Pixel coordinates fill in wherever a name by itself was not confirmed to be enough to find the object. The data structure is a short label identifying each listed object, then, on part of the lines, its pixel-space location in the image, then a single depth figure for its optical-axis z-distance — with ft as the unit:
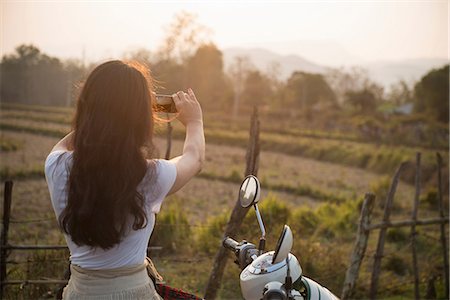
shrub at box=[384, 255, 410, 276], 20.87
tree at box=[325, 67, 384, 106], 187.62
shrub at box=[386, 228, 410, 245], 25.23
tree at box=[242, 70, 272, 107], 128.97
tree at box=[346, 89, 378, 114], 120.06
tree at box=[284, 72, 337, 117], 136.77
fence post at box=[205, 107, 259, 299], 12.23
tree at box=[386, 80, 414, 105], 149.69
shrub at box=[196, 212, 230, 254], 20.03
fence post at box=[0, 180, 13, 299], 13.56
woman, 4.89
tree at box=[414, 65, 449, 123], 86.69
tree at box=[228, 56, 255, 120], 132.33
